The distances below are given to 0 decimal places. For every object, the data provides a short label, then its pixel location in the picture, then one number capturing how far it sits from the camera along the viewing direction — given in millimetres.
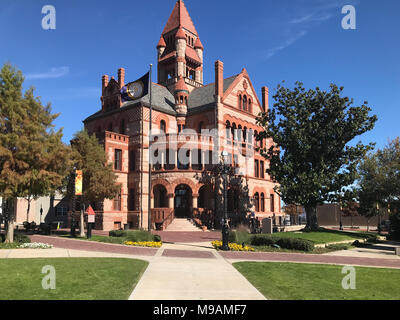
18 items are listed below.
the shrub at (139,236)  21984
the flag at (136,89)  34094
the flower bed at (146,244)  20094
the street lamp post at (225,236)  18875
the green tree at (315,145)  30166
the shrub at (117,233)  23311
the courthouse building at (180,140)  36375
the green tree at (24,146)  18891
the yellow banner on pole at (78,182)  24530
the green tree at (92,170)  26562
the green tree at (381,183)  27938
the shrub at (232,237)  20941
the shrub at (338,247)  21778
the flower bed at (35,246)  18672
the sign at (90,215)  23609
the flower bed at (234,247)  19016
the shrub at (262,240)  20906
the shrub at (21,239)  20609
